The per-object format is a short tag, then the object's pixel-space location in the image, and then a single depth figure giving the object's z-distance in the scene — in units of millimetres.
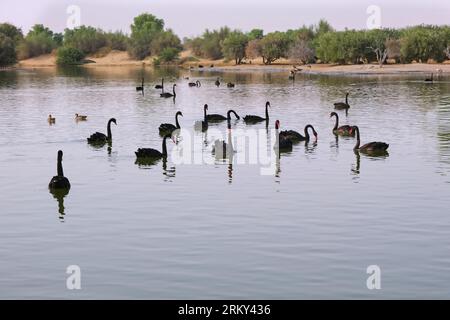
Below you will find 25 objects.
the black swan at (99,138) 37000
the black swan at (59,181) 25656
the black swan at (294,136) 36059
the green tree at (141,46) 188000
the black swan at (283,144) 33750
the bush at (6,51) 154750
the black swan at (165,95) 67312
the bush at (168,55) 173125
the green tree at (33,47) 192375
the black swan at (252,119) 46219
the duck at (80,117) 47741
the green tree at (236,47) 160500
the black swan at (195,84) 82769
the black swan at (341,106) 52188
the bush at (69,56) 179750
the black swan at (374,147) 32656
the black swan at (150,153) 31766
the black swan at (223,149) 32031
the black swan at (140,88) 74281
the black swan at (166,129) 41031
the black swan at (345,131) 38562
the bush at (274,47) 150750
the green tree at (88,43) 196750
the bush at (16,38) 195275
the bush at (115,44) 198250
